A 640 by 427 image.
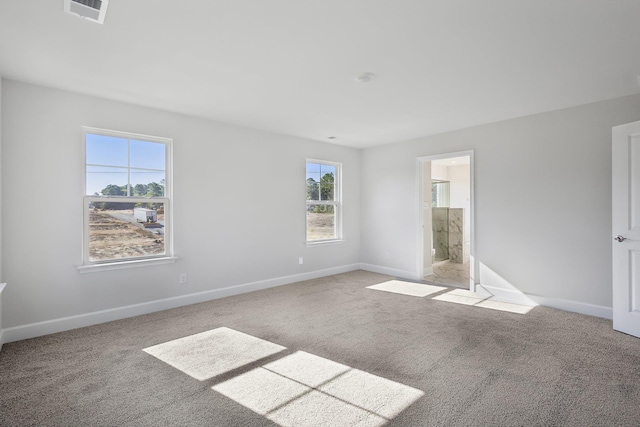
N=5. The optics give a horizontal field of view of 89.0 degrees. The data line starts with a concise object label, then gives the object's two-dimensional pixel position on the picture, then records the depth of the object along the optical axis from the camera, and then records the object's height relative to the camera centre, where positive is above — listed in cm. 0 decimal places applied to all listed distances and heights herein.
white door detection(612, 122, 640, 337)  316 -15
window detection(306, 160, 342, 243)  586 +22
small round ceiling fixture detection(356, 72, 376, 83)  298 +127
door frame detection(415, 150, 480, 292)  478 -8
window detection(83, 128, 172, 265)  358 +20
